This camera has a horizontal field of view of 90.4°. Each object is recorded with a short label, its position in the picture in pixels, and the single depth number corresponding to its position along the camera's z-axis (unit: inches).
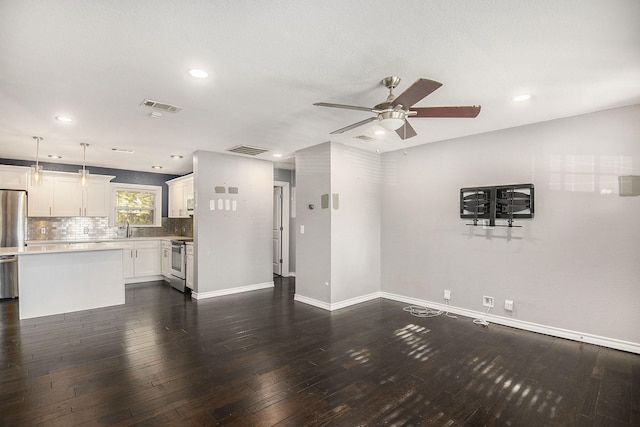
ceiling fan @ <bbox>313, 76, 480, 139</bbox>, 96.4
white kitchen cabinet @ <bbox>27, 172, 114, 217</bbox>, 239.0
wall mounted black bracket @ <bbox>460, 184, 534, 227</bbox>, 154.2
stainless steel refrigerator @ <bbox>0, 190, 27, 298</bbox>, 214.8
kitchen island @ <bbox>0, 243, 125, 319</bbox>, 172.1
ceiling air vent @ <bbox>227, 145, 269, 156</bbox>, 203.2
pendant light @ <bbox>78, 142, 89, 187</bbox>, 192.6
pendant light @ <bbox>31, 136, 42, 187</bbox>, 167.7
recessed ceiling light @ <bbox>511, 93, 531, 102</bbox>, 119.2
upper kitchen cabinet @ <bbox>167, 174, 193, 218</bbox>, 251.8
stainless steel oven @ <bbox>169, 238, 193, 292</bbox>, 234.5
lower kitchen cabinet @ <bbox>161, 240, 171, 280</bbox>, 263.6
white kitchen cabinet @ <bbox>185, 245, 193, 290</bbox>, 224.7
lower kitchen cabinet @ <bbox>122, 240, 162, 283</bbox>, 264.4
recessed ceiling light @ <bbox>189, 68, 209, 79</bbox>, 100.0
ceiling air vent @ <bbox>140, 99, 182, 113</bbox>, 126.8
